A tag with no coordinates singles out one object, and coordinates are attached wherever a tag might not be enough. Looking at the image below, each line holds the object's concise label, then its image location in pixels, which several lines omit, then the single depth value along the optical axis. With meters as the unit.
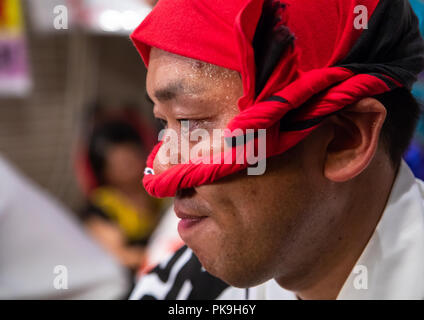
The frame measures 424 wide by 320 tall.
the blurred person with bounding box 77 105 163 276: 3.28
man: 0.93
